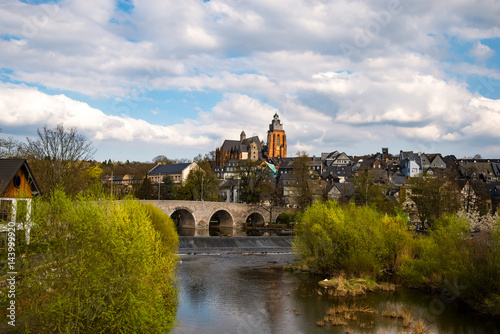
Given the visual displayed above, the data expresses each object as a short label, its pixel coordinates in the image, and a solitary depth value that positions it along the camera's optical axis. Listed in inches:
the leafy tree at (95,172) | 3248.0
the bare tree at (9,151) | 1525.3
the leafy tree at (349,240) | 1135.6
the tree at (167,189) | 3326.8
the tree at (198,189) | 3043.8
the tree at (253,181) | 2722.9
